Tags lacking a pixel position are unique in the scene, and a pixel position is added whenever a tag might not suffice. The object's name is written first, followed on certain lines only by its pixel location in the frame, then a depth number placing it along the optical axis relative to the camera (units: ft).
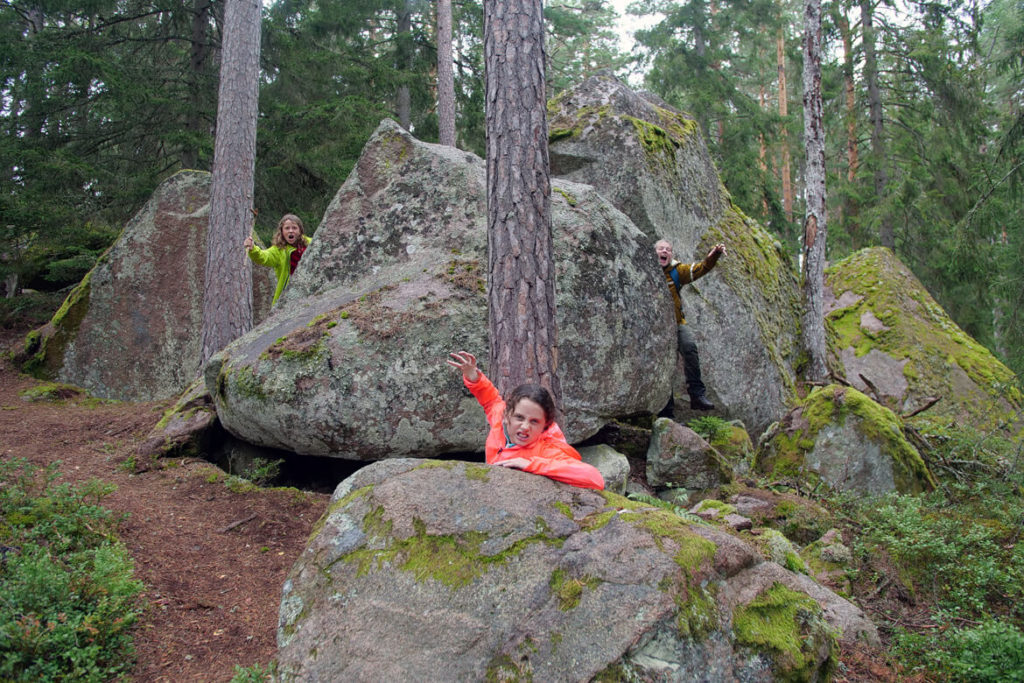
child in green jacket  26.27
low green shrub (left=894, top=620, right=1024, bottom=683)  12.72
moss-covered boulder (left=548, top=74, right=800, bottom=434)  30.55
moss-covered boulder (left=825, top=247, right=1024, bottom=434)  38.29
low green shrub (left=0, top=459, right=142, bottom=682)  10.77
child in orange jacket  12.03
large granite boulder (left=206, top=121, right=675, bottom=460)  20.20
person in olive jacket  27.66
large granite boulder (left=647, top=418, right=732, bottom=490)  23.80
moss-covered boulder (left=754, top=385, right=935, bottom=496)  23.75
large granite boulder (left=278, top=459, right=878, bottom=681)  9.07
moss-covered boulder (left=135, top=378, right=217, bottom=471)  22.13
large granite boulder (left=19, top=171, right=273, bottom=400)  33.09
